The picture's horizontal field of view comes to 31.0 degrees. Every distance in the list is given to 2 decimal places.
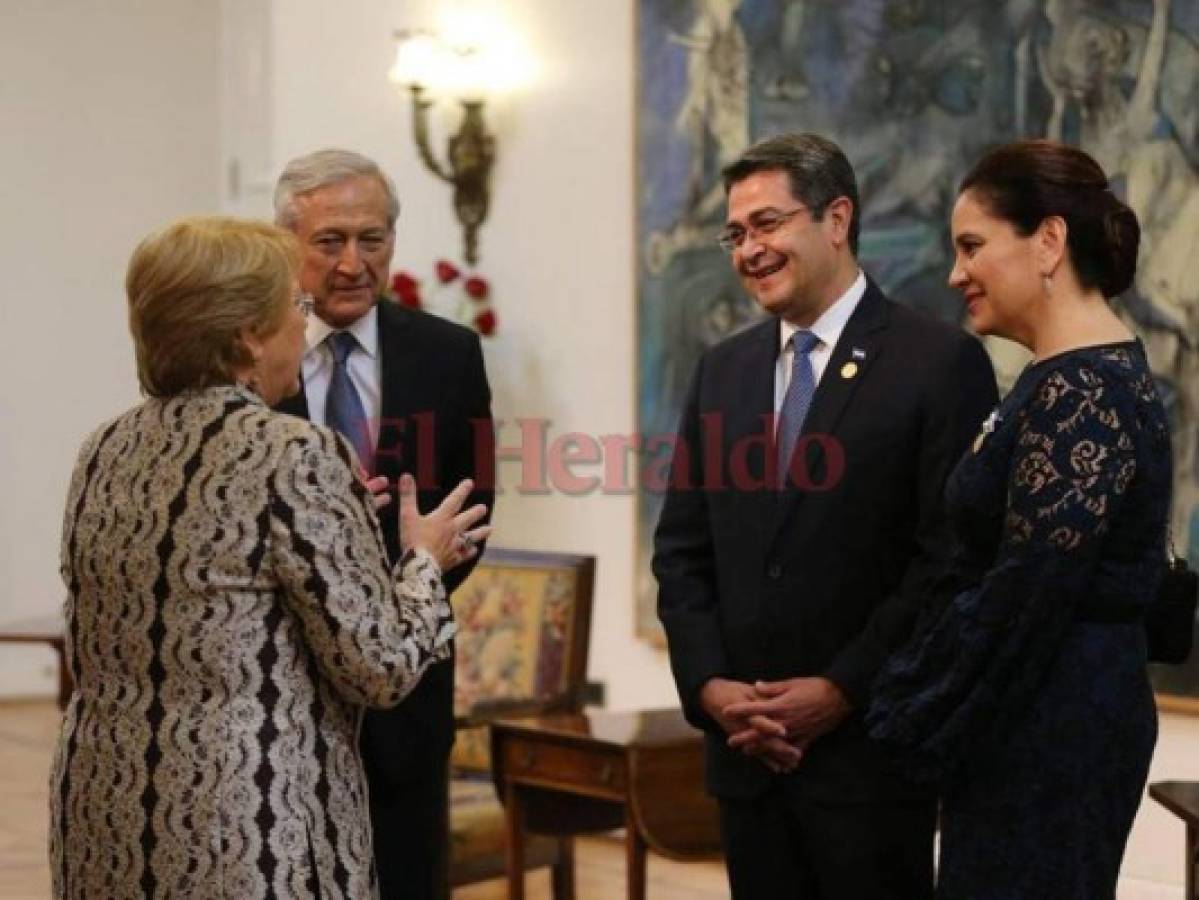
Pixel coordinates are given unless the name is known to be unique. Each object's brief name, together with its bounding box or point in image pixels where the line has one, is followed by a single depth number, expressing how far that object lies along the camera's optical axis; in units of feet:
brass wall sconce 26.37
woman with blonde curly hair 9.81
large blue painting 19.30
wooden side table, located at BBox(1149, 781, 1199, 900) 13.19
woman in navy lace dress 10.33
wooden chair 19.77
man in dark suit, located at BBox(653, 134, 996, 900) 11.96
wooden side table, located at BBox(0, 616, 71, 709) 28.48
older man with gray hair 12.60
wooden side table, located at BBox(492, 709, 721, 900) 18.02
